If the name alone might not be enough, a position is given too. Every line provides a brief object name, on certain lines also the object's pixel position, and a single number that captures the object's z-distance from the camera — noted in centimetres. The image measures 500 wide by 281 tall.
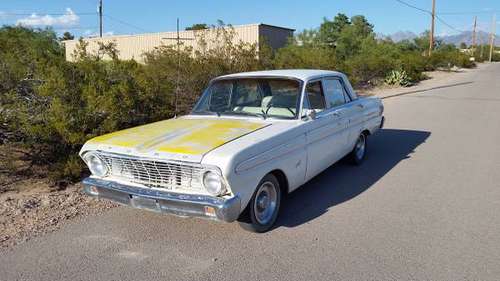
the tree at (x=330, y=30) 3206
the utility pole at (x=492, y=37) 8772
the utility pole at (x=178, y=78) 954
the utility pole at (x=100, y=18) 4323
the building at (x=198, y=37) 1321
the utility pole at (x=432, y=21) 4225
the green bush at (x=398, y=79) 2373
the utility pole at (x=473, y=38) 8476
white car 361
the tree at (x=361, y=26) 3497
